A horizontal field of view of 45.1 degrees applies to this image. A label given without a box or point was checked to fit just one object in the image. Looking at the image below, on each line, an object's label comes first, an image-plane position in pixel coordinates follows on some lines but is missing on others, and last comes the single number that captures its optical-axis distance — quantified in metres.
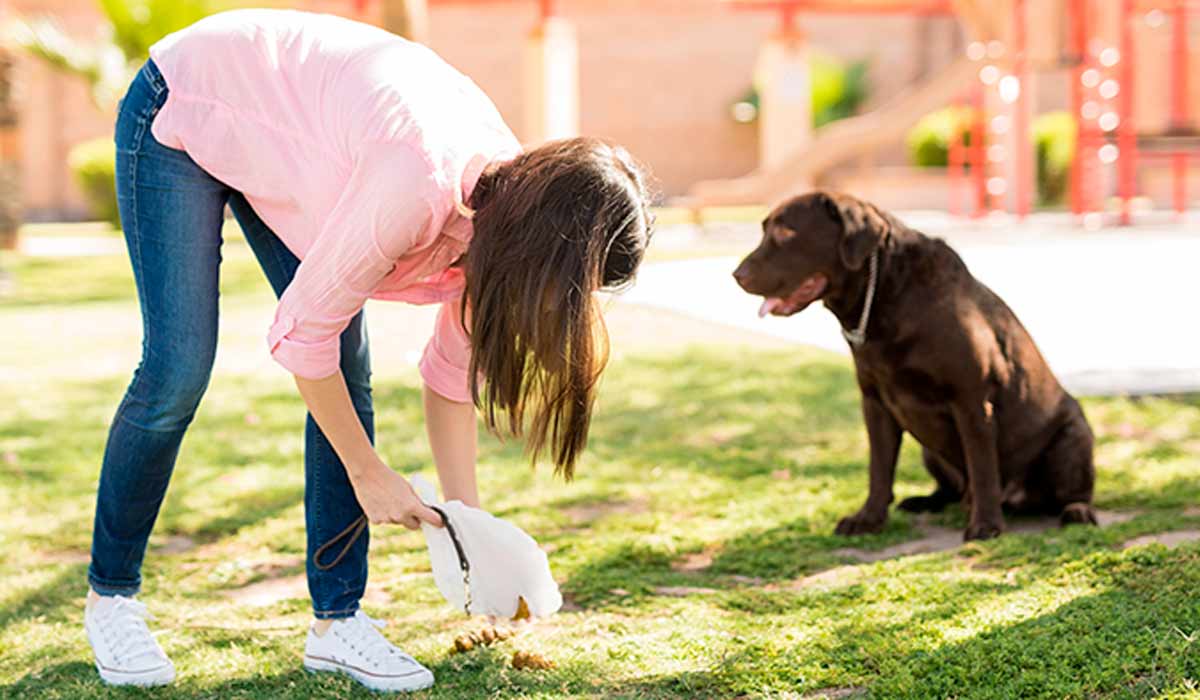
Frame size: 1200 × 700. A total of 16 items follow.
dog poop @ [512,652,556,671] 2.93
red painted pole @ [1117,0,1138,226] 13.83
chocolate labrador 4.06
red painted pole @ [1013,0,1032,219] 15.07
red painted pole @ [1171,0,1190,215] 14.59
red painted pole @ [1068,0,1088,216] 14.73
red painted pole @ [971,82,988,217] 15.69
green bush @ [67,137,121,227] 18.12
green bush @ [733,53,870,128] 22.86
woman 2.38
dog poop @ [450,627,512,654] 3.09
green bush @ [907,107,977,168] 19.69
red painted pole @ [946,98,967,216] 16.25
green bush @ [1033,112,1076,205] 18.97
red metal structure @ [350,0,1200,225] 14.06
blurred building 23.34
